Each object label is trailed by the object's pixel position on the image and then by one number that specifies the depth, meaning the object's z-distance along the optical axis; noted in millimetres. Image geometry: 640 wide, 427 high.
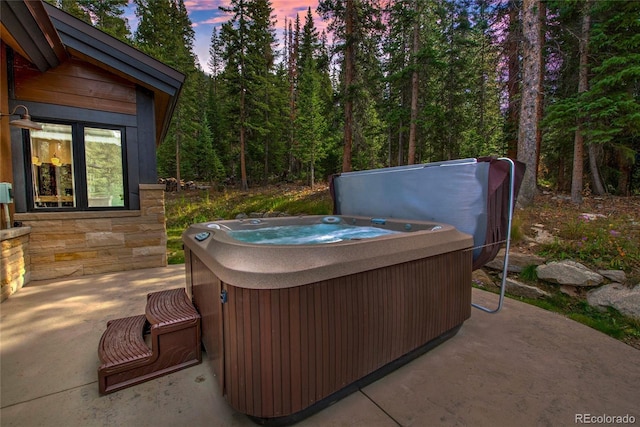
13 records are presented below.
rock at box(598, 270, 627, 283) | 2787
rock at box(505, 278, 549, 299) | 3154
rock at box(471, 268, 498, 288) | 3582
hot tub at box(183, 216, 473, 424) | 1252
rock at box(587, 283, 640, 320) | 2539
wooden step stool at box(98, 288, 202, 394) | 1622
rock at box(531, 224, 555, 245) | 3604
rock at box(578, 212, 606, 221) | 4090
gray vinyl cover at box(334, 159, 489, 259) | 2383
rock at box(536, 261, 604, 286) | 2904
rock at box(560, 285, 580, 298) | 2951
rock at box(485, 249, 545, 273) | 3390
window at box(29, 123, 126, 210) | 3598
